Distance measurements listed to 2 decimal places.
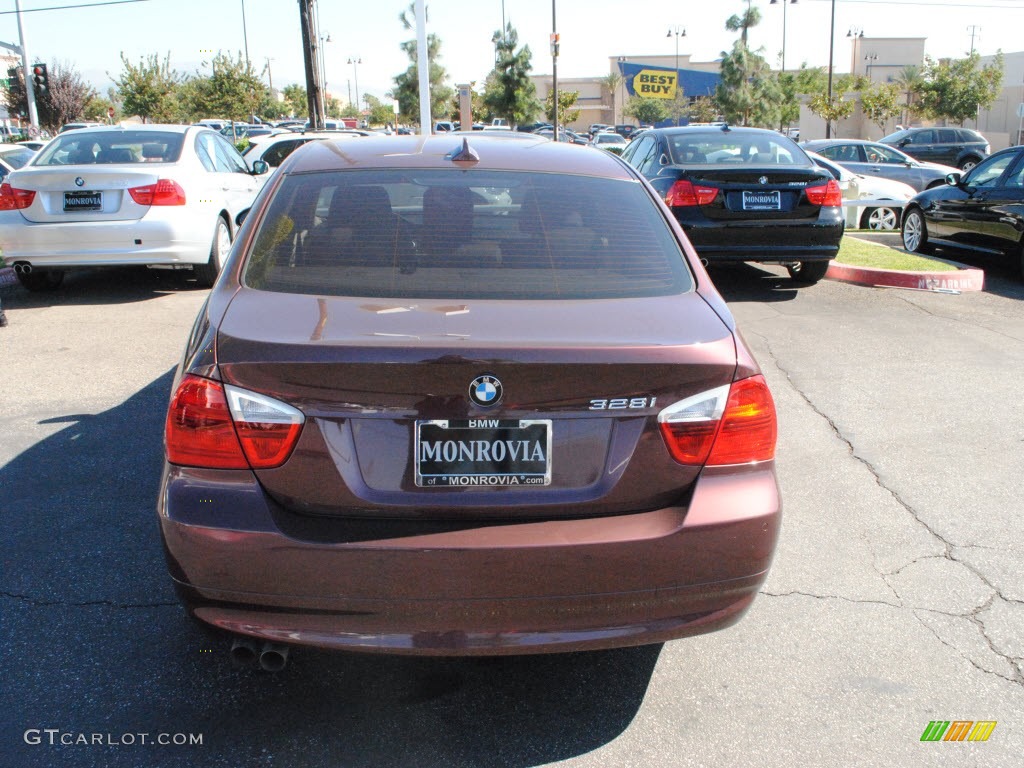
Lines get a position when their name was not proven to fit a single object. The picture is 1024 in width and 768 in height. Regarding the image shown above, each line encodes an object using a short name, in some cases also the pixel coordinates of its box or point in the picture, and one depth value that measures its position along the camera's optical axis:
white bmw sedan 8.59
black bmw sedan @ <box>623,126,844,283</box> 8.59
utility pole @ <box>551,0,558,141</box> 34.15
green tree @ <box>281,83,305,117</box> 88.19
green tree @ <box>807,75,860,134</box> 46.84
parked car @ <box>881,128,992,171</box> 28.27
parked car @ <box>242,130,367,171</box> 14.62
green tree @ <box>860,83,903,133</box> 48.22
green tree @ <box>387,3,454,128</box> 61.88
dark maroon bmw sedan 2.36
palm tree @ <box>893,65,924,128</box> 64.07
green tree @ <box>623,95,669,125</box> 94.94
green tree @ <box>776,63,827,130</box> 73.31
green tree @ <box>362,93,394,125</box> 92.44
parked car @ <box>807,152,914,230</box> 14.99
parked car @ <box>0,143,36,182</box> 15.50
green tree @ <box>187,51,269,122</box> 38.59
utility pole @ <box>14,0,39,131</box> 34.62
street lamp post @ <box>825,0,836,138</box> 47.25
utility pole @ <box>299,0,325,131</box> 21.98
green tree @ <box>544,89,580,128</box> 70.19
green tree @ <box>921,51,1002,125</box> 53.31
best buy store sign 81.25
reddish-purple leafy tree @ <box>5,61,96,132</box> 39.53
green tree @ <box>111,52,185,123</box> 37.75
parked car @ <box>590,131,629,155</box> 42.84
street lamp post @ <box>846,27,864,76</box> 92.12
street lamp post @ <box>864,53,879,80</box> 86.04
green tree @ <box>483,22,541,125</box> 56.59
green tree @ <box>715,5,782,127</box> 62.66
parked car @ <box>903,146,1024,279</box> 10.17
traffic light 30.22
